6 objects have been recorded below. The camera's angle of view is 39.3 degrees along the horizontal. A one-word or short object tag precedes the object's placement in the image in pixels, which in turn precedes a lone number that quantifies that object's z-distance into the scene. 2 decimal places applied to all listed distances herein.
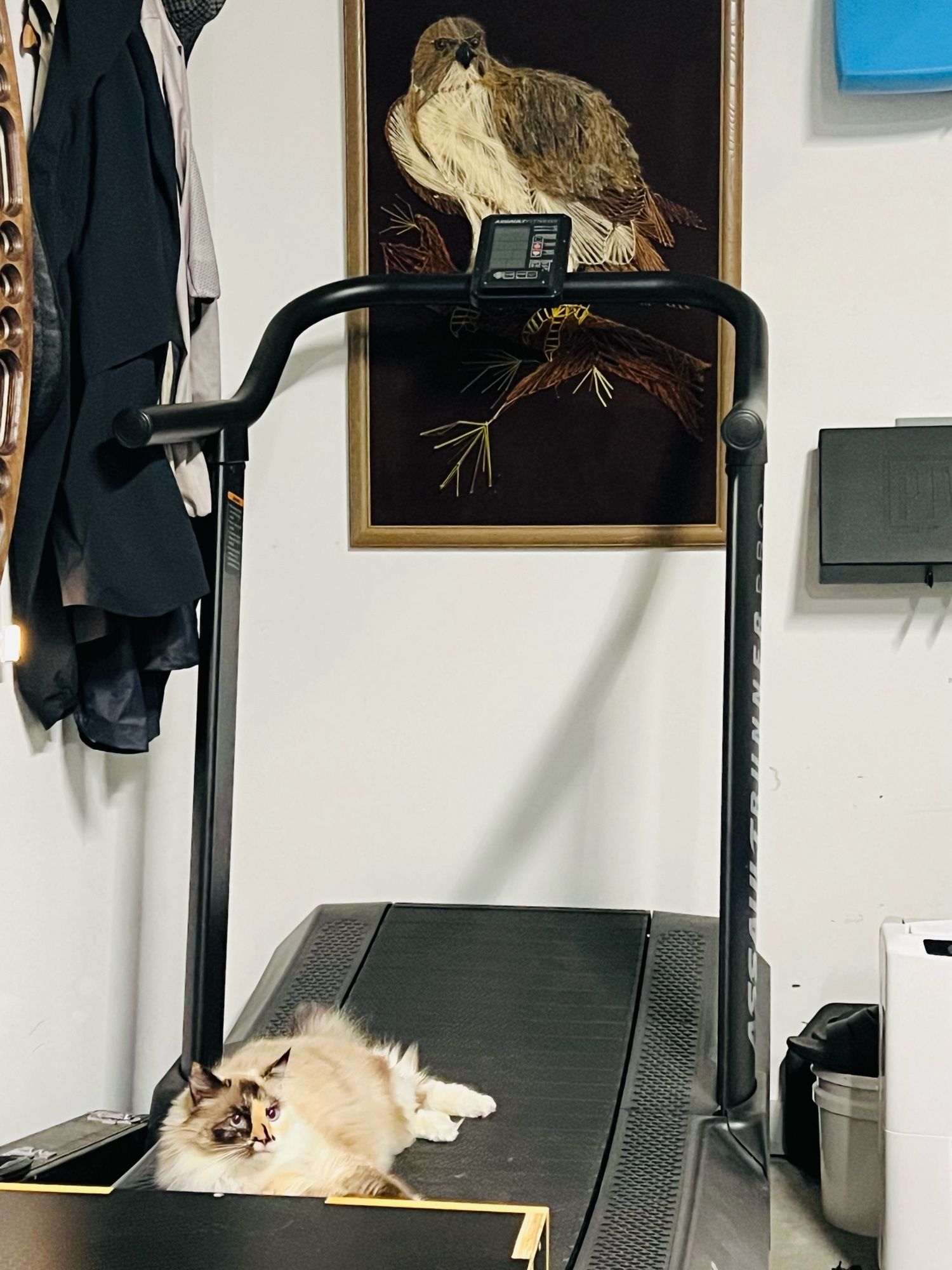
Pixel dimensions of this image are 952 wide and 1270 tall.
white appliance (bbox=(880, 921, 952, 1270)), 2.03
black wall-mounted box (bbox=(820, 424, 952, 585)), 2.44
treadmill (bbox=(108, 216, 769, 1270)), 1.69
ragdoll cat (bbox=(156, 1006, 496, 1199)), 1.53
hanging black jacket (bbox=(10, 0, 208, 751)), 1.84
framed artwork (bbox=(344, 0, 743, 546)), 2.55
